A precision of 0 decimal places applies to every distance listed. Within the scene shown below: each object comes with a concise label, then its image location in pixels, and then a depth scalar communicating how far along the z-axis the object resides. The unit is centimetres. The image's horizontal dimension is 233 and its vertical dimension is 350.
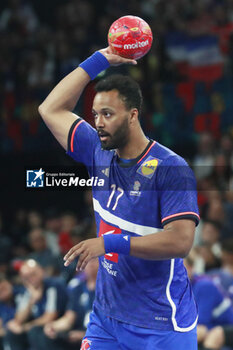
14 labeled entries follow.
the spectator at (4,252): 1979
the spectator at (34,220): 2281
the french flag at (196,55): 2416
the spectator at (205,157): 2050
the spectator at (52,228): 2130
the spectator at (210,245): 1559
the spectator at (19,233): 2217
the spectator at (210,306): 1275
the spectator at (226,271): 1348
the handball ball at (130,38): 797
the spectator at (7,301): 1747
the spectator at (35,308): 1596
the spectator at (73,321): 1485
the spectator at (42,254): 1825
